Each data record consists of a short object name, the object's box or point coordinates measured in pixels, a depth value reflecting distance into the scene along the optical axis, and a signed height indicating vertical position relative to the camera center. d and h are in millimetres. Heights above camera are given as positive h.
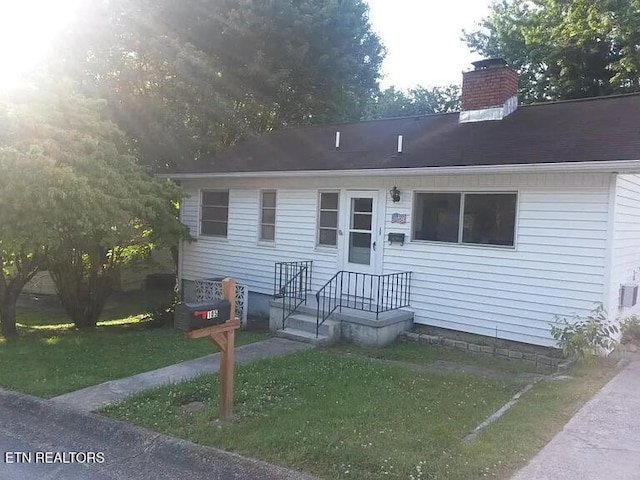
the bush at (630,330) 8166 -1549
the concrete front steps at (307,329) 8359 -1838
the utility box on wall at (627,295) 7848 -930
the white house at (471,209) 7352 +224
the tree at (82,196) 7410 +155
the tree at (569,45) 18328 +7021
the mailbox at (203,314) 4336 -870
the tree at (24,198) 6867 +55
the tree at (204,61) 15172 +4662
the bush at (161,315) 11820 -2428
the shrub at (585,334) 6715 -1356
